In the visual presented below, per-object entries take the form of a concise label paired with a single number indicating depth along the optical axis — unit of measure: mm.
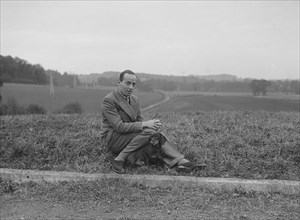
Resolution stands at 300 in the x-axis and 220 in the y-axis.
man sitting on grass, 4605
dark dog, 4713
